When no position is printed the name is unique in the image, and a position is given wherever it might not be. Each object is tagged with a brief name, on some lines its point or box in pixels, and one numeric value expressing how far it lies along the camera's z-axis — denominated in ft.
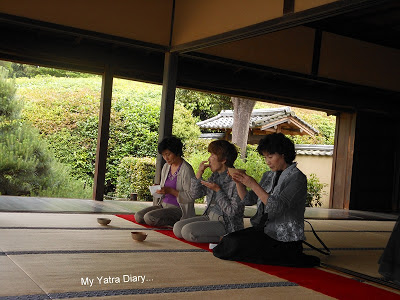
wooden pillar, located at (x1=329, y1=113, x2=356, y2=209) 30.63
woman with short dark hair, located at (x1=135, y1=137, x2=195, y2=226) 15.20
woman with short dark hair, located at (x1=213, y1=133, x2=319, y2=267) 11.35
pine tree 26.45
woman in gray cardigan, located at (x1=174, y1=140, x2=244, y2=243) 13.15
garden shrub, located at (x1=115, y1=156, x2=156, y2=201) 33.81
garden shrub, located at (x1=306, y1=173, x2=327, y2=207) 38.34
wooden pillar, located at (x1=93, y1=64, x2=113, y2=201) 22.94
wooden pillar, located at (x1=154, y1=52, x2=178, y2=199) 20.08
